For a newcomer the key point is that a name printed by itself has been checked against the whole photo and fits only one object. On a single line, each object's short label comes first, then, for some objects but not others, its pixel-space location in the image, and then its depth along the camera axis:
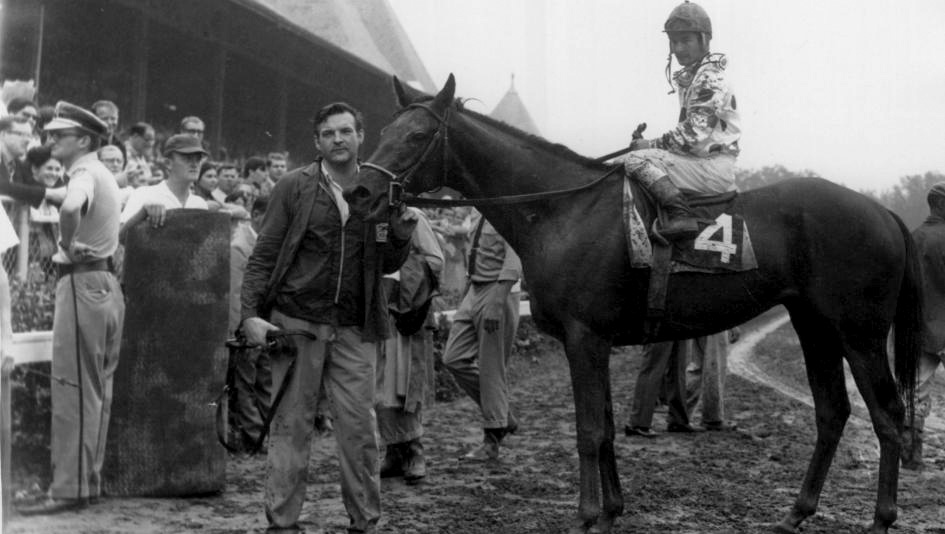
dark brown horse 5.09
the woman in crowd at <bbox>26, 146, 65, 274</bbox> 6.62
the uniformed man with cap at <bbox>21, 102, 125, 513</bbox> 5.48
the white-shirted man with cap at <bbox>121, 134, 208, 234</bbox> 6.68
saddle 5.16
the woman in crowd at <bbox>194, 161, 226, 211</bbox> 7.97
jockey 5.46
